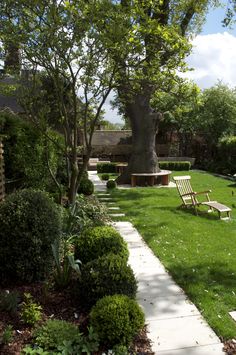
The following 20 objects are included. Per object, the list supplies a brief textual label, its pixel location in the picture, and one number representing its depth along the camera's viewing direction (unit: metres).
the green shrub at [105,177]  18.89
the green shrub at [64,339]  3.43
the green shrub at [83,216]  6.42
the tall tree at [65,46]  5.64
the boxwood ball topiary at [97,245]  5.09
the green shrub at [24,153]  8.64
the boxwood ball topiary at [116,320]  3.58
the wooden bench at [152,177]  16.48
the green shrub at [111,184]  15.62
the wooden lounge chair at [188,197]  9.71
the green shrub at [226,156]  21.86
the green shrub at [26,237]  4.66
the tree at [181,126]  27.84
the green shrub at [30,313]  3.84
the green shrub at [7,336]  3.45
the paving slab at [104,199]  12.73
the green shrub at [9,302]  3.99
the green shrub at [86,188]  12.13
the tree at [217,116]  26.61
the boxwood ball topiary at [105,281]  4.12
